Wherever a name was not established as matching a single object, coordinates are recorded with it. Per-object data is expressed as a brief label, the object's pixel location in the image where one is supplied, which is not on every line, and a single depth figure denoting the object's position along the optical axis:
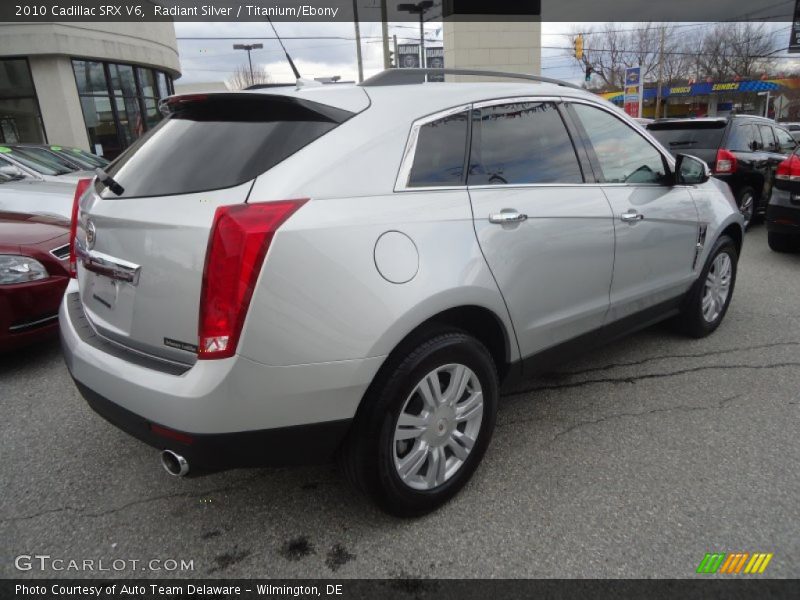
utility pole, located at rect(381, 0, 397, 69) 17.83
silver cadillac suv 1.84
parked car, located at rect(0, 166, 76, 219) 6.07
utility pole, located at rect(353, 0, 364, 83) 15.19
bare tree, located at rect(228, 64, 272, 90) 51.22
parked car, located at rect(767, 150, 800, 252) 6.13
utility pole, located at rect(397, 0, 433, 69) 21.69
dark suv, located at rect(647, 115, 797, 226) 7.40
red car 3.71
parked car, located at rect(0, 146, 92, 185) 8.02
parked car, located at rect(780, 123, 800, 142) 27.94
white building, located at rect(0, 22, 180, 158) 17.66
